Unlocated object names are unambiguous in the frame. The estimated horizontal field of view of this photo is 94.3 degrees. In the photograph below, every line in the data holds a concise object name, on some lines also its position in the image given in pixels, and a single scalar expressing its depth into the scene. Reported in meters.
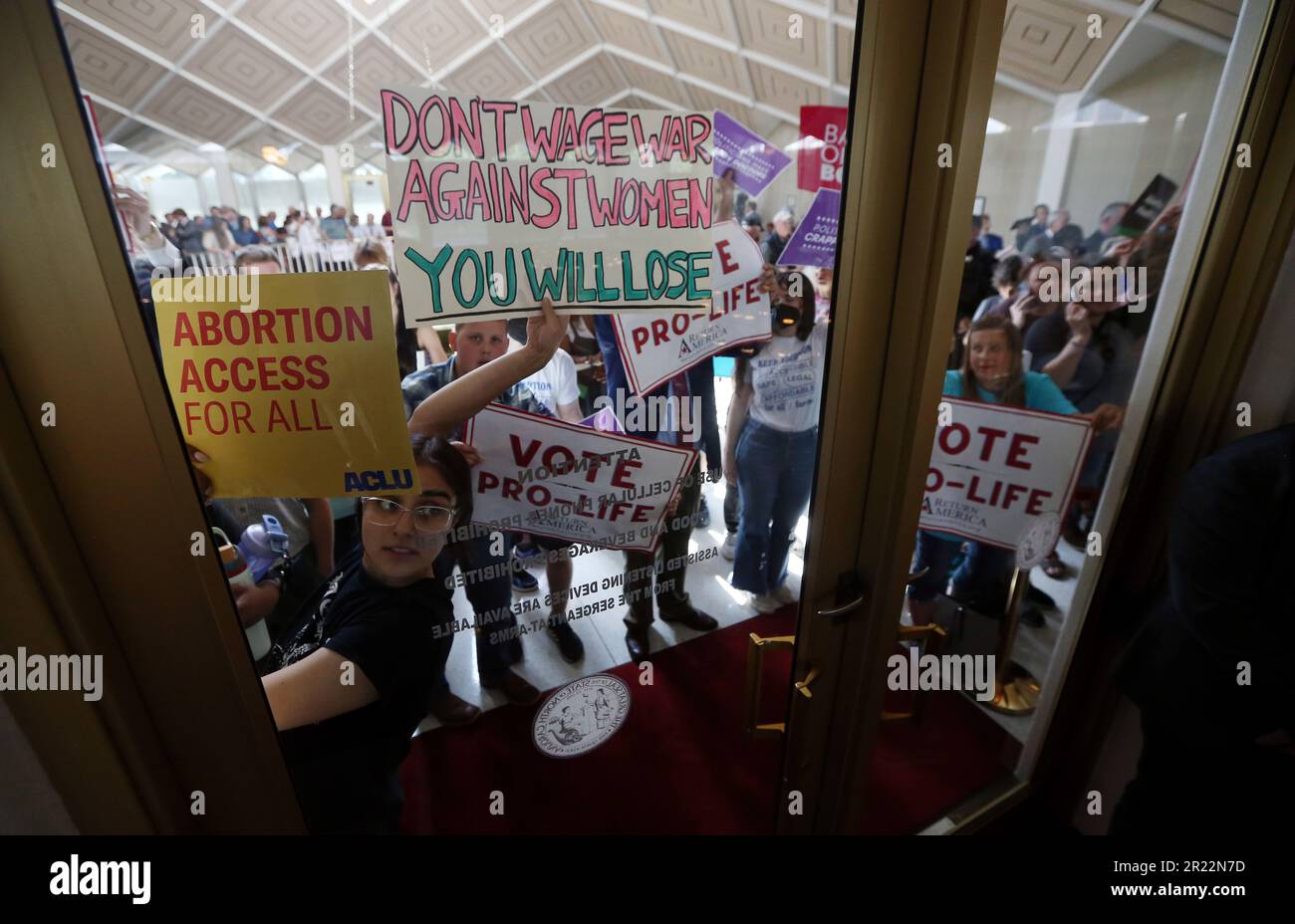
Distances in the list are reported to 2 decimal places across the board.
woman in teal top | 1.45
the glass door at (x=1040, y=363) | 1.12
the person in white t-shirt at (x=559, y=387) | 0.94
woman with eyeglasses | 0.92
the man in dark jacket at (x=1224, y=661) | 1.17
